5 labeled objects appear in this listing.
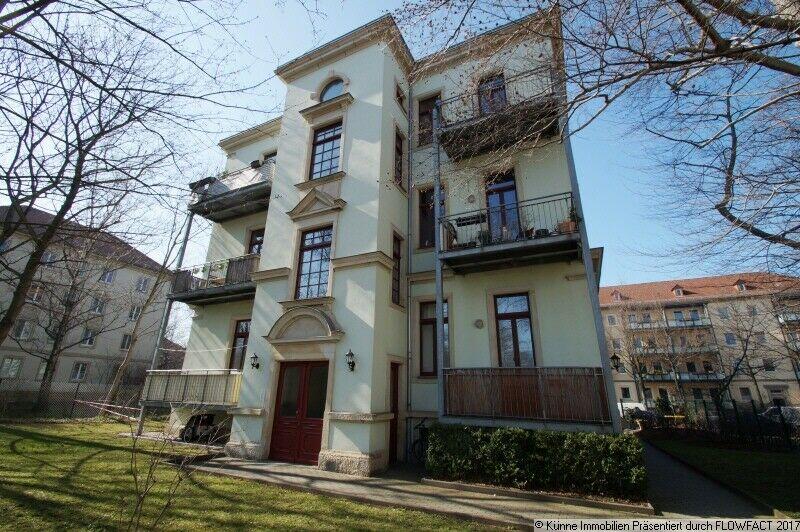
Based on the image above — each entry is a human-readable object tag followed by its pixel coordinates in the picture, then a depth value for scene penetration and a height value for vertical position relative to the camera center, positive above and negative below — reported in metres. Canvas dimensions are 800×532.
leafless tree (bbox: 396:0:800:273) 4.36 +4.39
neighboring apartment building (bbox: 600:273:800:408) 35.50 +5.82
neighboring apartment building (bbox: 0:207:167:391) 25.64 +3.99
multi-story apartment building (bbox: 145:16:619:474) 8.70 +3.25
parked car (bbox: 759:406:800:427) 25.03 -0.49
